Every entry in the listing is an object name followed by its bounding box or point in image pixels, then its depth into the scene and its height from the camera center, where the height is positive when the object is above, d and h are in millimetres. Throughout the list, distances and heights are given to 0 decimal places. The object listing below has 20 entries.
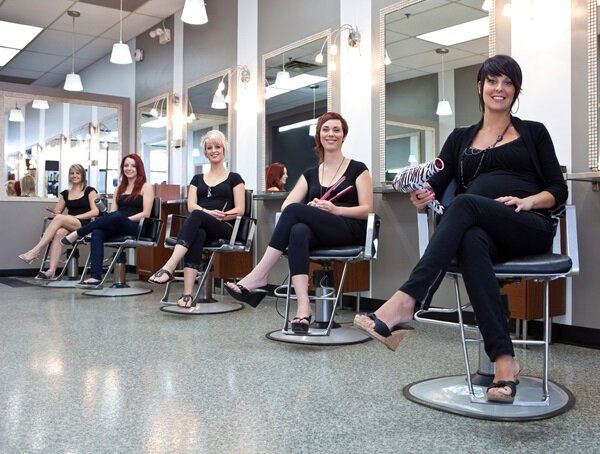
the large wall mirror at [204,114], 5527 +999
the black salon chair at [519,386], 1729 -572
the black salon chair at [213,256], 3865 -293
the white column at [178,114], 6262 +1091
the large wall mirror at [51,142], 6785 +922
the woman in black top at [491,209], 1708 +16
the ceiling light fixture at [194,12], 4457 +1551
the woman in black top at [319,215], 2730 -3
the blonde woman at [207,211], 3717 +25
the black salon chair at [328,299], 2795 -432
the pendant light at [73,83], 6730 +1523
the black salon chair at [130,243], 4734 -231
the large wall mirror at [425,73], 3377 +881
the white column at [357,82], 4039 +938
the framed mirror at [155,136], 6555 +918
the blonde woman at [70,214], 5674 +8
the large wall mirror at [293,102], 4457 +902
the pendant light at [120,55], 5656 +1555
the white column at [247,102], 5145 +1009
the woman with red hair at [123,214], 4812 +6
